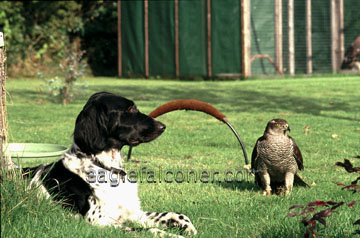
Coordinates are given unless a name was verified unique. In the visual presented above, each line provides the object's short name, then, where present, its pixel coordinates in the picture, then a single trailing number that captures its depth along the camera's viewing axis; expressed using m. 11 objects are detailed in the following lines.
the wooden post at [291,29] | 24.05
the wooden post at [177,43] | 26.84
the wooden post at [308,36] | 24.22
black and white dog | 4.64
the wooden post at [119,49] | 29.88
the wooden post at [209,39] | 25.62
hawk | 6.20
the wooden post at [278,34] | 23.75
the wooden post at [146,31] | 28.25
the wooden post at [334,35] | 24.55
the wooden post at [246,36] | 24.45
